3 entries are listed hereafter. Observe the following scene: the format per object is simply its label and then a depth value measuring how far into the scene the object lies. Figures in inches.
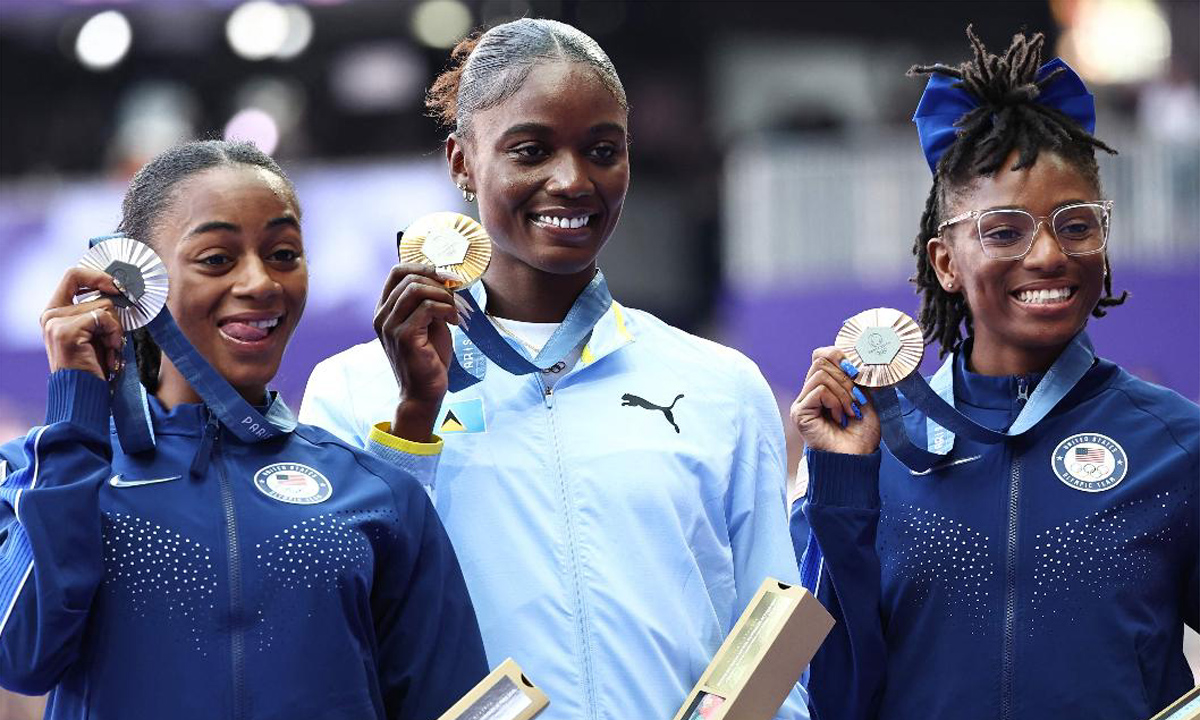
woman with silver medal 210.8
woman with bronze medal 243.8
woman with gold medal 238.7
